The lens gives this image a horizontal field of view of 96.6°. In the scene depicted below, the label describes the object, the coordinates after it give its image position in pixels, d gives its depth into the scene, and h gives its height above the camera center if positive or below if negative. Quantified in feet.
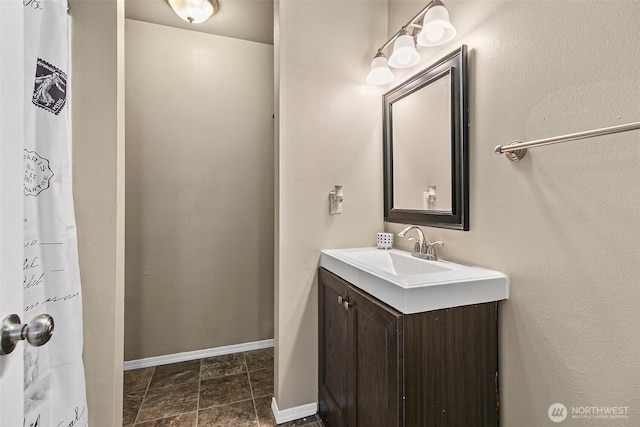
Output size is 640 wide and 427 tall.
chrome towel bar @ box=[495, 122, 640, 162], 2.37 +0.71
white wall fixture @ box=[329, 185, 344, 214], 5.74 +0.23
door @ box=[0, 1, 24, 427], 1.53 +0.11
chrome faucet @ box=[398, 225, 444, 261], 4.71 -0.63
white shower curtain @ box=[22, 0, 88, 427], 2.34 -0.16
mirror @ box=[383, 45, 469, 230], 4.29 +1.11
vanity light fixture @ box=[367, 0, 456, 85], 4.12 +2.70
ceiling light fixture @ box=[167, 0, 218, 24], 5.97 +4.38
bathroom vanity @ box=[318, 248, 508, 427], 3.20 -1.70
